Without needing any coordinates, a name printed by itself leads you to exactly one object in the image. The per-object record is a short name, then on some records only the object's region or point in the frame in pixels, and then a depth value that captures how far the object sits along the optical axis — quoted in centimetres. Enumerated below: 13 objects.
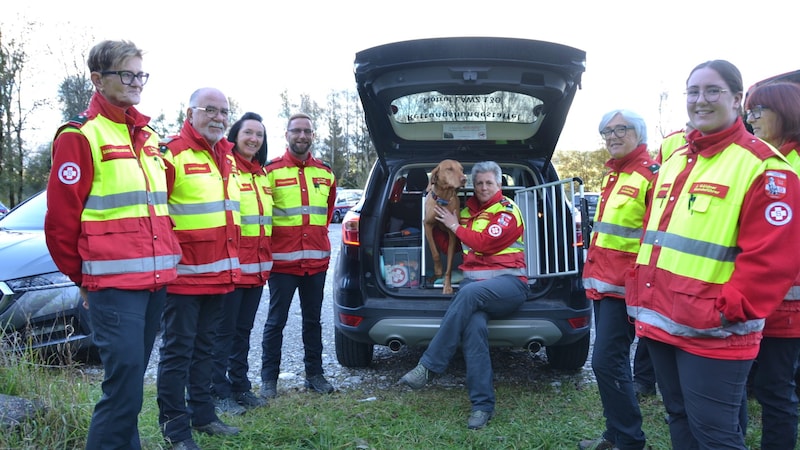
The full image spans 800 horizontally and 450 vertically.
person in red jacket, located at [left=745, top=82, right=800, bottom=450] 232
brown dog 403
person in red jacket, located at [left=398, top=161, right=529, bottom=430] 351
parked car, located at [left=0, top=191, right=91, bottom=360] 373
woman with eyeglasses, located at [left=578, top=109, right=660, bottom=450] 280
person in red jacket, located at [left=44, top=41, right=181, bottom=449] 221
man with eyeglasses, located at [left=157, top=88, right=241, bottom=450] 285
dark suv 341
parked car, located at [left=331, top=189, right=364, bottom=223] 2412
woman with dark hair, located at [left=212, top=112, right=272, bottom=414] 346
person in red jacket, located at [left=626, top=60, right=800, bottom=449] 178
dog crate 385
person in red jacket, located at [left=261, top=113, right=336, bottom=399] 388
